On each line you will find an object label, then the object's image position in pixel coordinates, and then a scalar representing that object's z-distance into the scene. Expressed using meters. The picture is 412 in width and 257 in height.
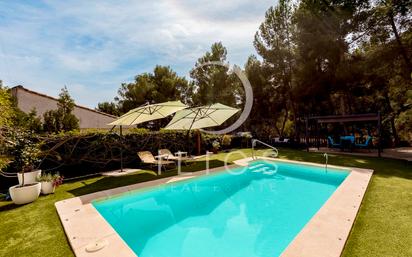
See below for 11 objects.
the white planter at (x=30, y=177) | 6.41
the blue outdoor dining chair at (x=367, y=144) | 12.73
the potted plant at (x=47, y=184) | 6.51
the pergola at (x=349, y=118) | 11.25
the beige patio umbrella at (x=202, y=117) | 10.07
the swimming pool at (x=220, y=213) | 4.19
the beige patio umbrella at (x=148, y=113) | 8.38
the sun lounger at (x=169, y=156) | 10.14
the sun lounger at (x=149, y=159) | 9.42
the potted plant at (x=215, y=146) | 14.56
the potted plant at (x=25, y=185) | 5.71
